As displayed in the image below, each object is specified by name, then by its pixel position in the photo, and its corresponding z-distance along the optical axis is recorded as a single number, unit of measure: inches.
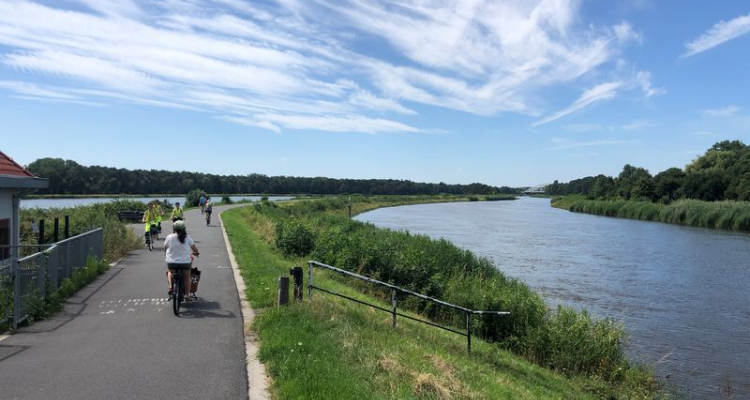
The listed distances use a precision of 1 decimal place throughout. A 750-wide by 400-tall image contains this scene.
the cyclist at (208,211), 1148.3
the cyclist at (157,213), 729.0
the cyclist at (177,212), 763.3
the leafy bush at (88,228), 621.3
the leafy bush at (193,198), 2228.1
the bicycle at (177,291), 336.5
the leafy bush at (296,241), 725.3
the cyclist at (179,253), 354.3
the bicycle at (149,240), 691.9
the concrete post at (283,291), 337.1
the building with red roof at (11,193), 447.2
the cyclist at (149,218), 692.7
